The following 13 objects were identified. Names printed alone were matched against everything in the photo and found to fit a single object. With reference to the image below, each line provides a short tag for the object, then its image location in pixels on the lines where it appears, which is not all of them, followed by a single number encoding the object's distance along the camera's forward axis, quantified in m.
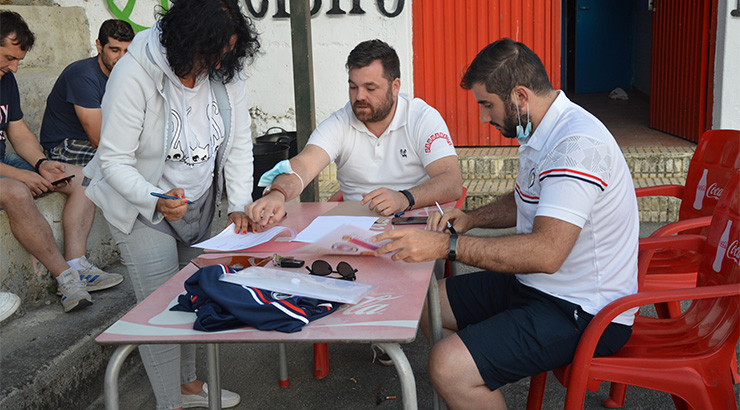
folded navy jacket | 1.73
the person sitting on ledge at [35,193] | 3.60
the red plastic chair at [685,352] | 2.04
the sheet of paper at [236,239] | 2.42
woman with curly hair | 2.42
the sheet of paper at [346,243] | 2.33
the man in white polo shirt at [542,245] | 2.06
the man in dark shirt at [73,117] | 4.26
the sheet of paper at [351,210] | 2.90
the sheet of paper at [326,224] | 2.54
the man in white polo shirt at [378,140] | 3.28
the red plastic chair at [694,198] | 2.81
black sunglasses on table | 2.07
